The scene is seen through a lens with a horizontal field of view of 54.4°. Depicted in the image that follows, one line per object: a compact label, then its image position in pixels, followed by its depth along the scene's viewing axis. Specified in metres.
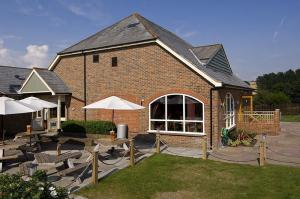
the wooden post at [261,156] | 10.80
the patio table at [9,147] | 10.21
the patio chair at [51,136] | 15.88
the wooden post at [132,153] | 10.75
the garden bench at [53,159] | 8.66
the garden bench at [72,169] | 8.28
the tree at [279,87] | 49.62
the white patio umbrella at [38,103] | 15.18
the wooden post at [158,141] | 13.06
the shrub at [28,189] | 4.98
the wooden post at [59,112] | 18.80
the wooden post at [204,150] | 11.97
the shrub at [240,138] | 15.62
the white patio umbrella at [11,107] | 11.28
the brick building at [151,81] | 14.85
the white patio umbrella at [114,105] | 12.87
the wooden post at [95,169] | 8.67
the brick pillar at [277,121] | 20.72
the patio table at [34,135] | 14.15
